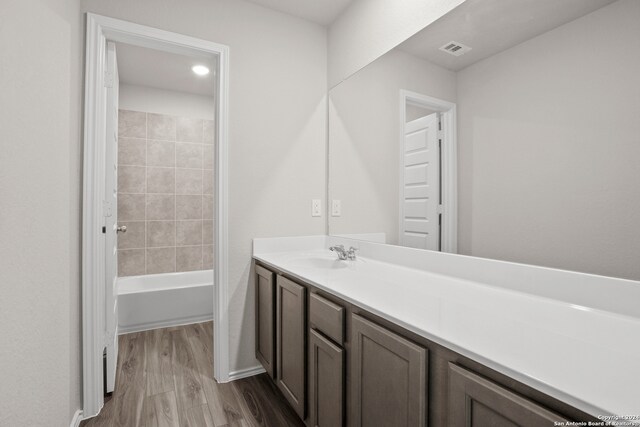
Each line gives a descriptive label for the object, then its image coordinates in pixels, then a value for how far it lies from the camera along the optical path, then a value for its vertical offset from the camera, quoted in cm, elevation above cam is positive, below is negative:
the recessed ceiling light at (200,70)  296 +138
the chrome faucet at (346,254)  184 -23
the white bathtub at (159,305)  279 -86
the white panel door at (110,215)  177 -2
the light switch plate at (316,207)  228 +5
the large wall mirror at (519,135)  88 +29
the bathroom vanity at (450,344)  57 -29
